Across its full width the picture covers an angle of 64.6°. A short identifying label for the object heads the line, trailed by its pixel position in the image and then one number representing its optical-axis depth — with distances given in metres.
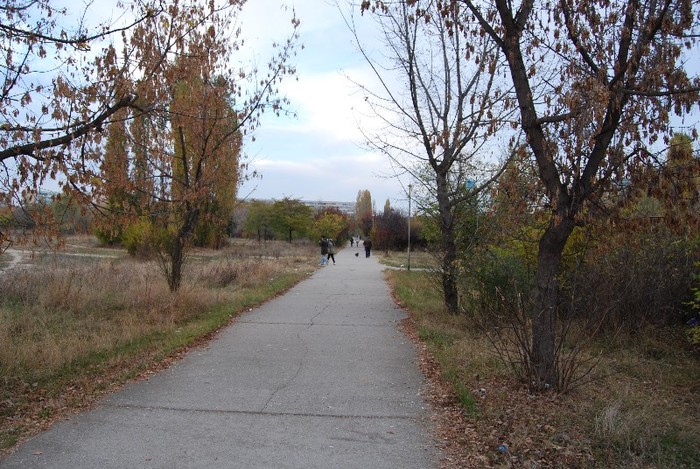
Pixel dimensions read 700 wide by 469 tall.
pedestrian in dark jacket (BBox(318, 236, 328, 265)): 32.44
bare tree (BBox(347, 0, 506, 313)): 11.34
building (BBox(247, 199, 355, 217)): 159.30
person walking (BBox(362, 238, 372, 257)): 45.12
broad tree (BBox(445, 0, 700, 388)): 4.87
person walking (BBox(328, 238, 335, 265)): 33.28
